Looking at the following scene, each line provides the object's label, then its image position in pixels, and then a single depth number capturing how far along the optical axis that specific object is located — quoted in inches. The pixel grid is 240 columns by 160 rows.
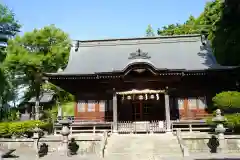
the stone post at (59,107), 861.1
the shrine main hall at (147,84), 584.4
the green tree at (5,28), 961.1
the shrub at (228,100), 488.9
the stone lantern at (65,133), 430.4
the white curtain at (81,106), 654.4
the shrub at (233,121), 472.8
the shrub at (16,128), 549.7
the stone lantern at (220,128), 419.9
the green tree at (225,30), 586.9
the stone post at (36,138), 459.0
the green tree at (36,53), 925.9
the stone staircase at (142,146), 412.8
